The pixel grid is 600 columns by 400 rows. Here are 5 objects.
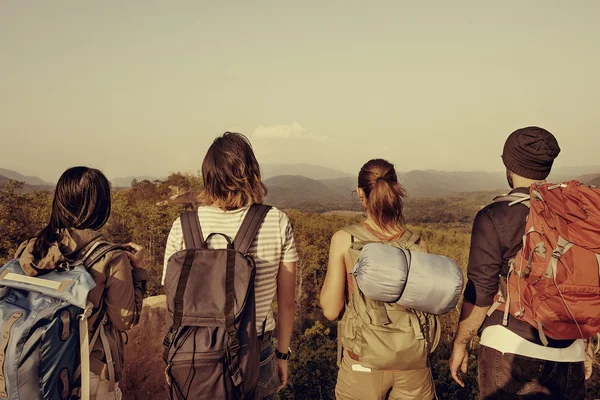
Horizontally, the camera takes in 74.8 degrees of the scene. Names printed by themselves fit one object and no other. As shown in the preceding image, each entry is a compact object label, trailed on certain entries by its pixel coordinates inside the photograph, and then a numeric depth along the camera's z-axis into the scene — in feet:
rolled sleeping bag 6.64
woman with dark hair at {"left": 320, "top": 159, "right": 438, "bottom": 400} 7.28
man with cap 7.14
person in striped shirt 7.10
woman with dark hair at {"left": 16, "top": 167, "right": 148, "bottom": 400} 6.79
